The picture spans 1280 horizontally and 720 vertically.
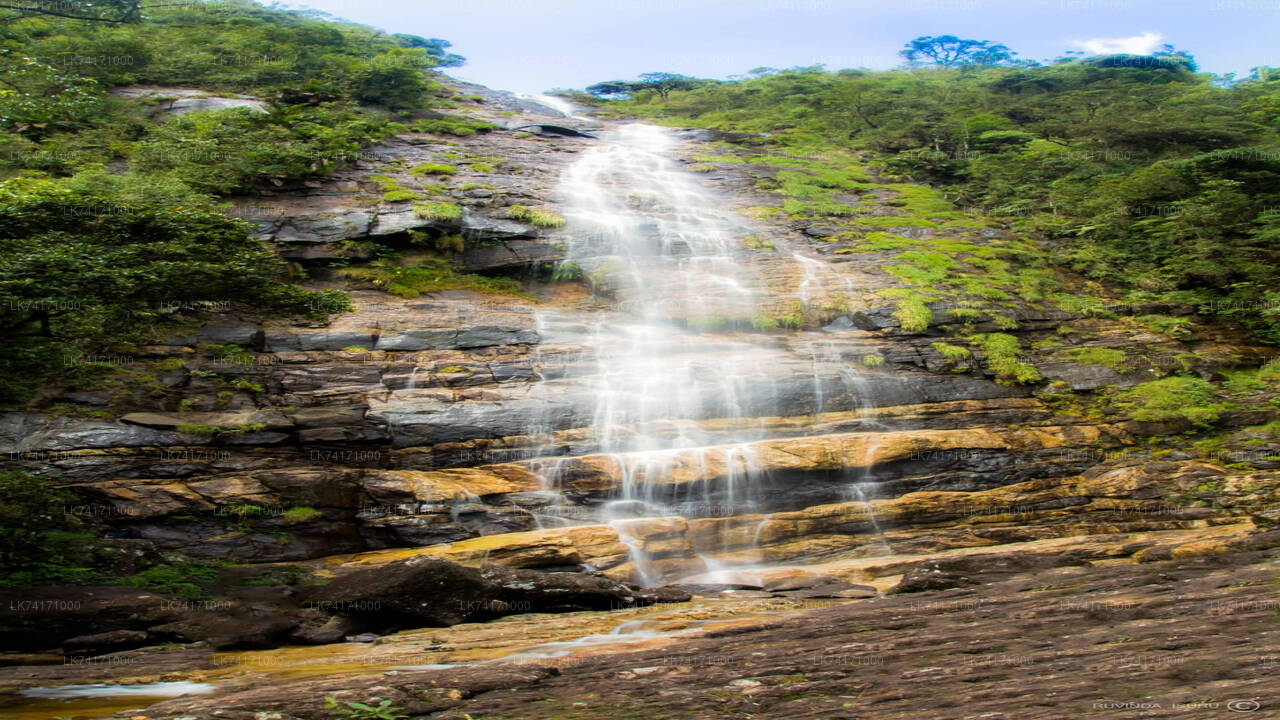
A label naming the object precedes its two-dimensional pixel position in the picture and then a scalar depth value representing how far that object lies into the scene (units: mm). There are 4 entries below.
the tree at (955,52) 48000
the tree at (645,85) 41969
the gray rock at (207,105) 21141
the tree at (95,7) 18641
